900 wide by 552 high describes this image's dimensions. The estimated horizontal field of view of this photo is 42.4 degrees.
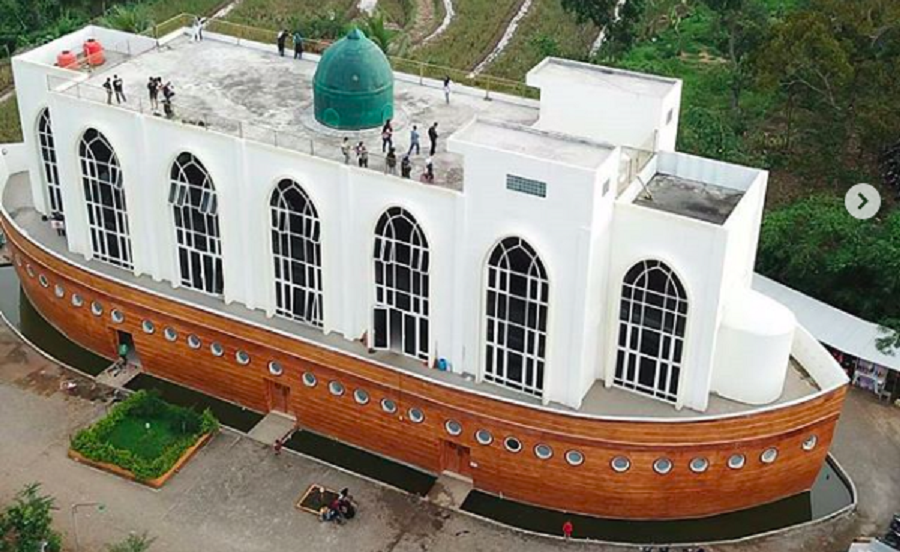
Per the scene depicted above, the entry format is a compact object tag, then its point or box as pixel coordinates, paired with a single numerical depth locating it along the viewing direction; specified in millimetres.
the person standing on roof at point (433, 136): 35156
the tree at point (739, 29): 58000
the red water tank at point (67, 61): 41262
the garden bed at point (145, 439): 35688
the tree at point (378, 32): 52156
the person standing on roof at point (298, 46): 42156
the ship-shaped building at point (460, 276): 32312
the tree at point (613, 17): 59594
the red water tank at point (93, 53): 42000
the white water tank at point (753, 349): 33062
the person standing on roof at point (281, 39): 42188
